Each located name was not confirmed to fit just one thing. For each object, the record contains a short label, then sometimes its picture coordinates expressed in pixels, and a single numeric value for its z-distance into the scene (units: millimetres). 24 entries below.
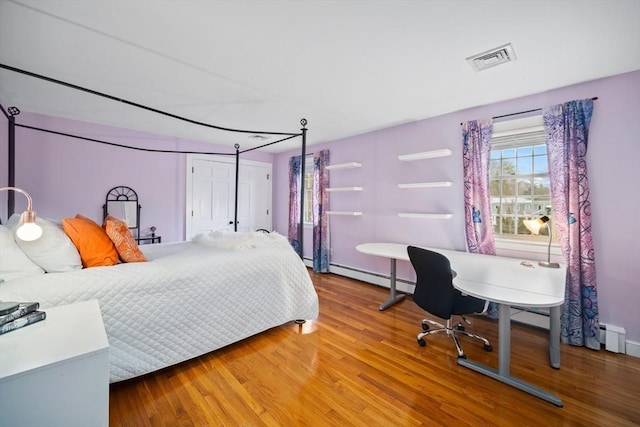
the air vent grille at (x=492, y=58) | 1993
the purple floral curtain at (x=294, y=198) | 5293
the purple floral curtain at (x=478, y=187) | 3003
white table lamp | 1146
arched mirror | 3895
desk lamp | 2367
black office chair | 2186
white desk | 1689
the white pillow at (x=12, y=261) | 1479
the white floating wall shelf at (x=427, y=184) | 3271
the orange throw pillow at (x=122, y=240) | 1966
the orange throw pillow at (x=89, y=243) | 1786
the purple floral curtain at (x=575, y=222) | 2389
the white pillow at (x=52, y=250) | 1585
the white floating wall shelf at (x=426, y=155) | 3254
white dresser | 835
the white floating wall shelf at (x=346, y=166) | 4250
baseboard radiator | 2289
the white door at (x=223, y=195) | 4730
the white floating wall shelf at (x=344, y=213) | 4242
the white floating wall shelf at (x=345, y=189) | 4200
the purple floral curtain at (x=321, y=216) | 4773
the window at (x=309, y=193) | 5296
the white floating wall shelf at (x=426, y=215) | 3256
